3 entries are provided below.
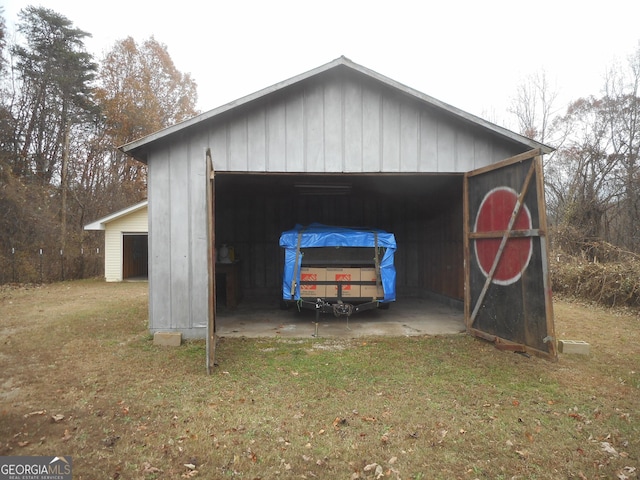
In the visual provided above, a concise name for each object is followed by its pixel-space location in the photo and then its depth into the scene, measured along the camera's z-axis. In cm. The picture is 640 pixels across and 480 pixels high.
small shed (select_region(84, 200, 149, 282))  1530
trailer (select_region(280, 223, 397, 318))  689
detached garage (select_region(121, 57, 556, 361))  543
